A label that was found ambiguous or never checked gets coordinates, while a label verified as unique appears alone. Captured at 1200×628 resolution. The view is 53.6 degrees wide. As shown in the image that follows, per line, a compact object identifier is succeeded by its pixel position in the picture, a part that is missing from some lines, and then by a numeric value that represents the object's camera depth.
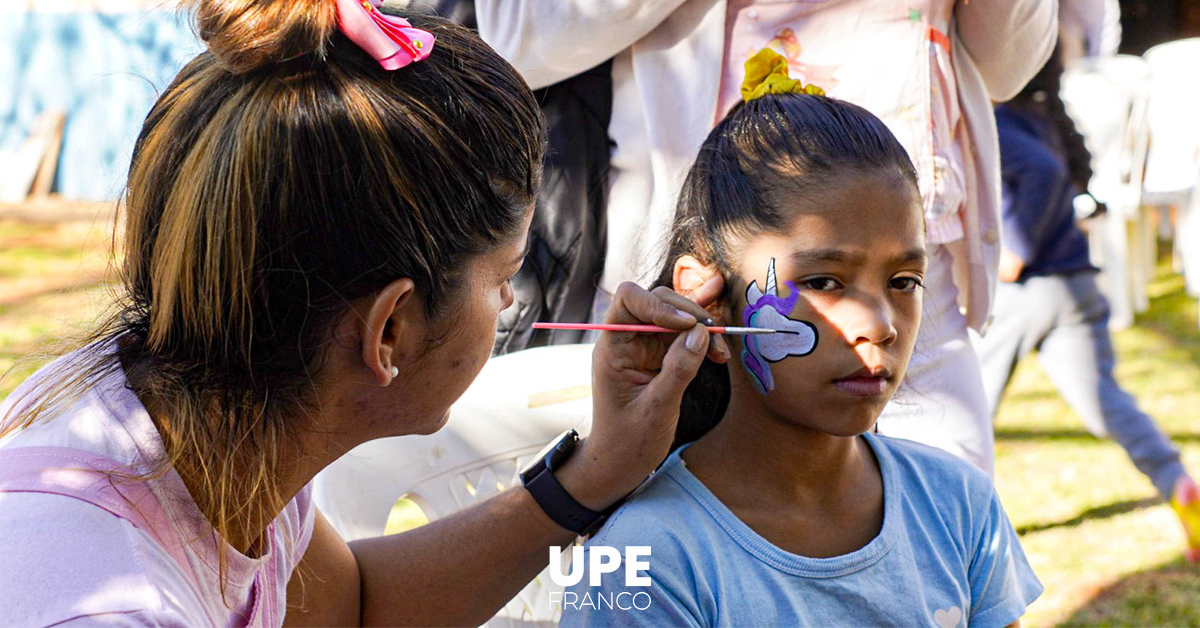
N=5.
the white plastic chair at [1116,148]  6.39
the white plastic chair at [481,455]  1.94
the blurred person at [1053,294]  3.96
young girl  1.48
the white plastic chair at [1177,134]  6.61
